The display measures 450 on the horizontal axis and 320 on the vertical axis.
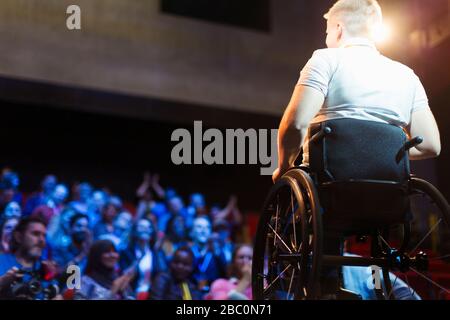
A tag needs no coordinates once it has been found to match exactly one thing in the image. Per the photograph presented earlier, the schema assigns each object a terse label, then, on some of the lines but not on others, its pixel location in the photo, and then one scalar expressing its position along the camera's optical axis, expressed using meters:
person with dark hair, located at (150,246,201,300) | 3.90
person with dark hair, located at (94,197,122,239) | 5.25
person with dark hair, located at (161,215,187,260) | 5.16
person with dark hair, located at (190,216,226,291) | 4.26
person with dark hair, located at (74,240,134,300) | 3.46
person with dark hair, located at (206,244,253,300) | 3.47
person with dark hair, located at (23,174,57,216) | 4.82
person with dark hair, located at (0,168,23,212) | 4.95
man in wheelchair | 1.65
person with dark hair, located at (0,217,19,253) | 3.62
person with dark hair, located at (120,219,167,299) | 4.27
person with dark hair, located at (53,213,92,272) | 4.31
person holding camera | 2.72
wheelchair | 1.62
